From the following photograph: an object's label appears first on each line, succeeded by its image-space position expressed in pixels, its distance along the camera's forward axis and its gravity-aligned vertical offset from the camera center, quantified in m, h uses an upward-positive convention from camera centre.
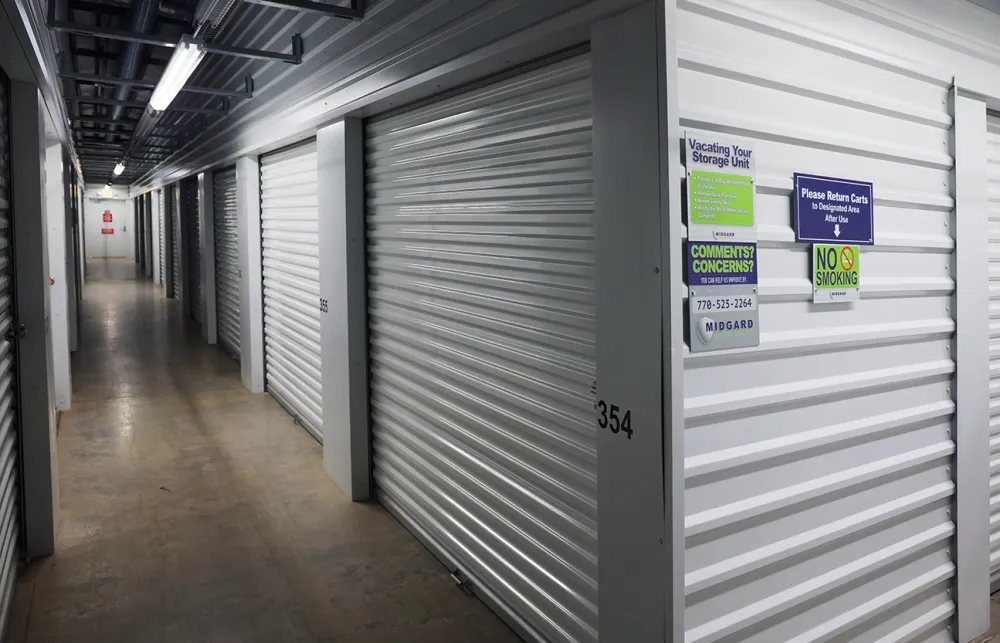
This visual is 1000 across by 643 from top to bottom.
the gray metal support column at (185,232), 13.90 +0.93
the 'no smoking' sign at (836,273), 2.74 -0.01
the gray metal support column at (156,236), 19.58 +1.30
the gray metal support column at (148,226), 22.36 +1.71
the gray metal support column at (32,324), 4.09 -0.24
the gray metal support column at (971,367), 3.29 -0.46
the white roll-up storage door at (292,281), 6.26 -0.03
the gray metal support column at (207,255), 10.47 +0.37
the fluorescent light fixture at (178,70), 4.59 +1.51
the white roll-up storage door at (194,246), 13.54 +0.65
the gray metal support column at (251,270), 7.79 +0.10
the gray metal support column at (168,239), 16.64 +0.97
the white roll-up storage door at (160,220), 17.86 +1.56
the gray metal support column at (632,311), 2.29 -0.13
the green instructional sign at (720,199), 2.34 +0.25
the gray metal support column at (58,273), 7.09 +0.09
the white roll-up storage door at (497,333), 2.90 -0.28
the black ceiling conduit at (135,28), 5.24 +2.00
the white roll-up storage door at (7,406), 3.50 -0.67
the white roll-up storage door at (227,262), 9.70 +0.25
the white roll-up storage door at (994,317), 3.75 -0.26
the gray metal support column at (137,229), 26.93 +2.03
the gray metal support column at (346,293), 4.76 -0.11
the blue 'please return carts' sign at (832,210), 2.69 +0.23
